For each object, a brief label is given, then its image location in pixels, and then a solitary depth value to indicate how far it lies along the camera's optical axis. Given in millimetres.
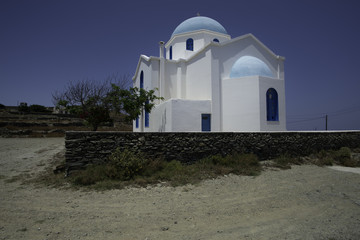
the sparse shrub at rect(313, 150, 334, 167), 9844
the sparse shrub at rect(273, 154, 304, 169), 8838
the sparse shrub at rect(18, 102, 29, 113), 37281
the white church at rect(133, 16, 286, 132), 12398
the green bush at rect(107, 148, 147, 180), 6238
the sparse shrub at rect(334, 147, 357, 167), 9970
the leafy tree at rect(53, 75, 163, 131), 11641
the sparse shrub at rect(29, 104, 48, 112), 38394
